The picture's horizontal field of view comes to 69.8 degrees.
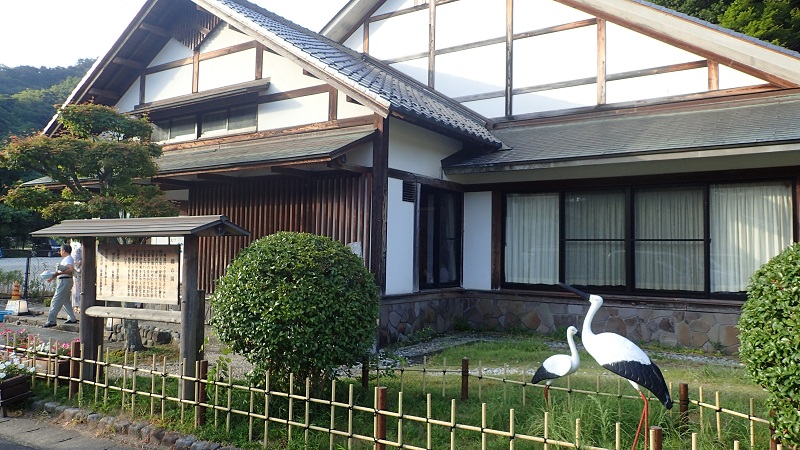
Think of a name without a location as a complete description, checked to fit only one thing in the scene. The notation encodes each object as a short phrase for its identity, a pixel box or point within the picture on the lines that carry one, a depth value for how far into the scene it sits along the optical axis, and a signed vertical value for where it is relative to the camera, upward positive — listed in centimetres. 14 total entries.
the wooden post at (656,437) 328 -105
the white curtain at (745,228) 908 +43
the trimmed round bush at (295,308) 500 -51
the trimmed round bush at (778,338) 350 -53
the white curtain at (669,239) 968 +26
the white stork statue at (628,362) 398 -77
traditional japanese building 912 +161
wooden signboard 595 -25
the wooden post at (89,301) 650 -59
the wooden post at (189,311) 559 -60
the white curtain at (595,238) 1036 +28
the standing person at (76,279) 1127 -58
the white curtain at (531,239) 1092 +27
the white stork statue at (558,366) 465 -93
